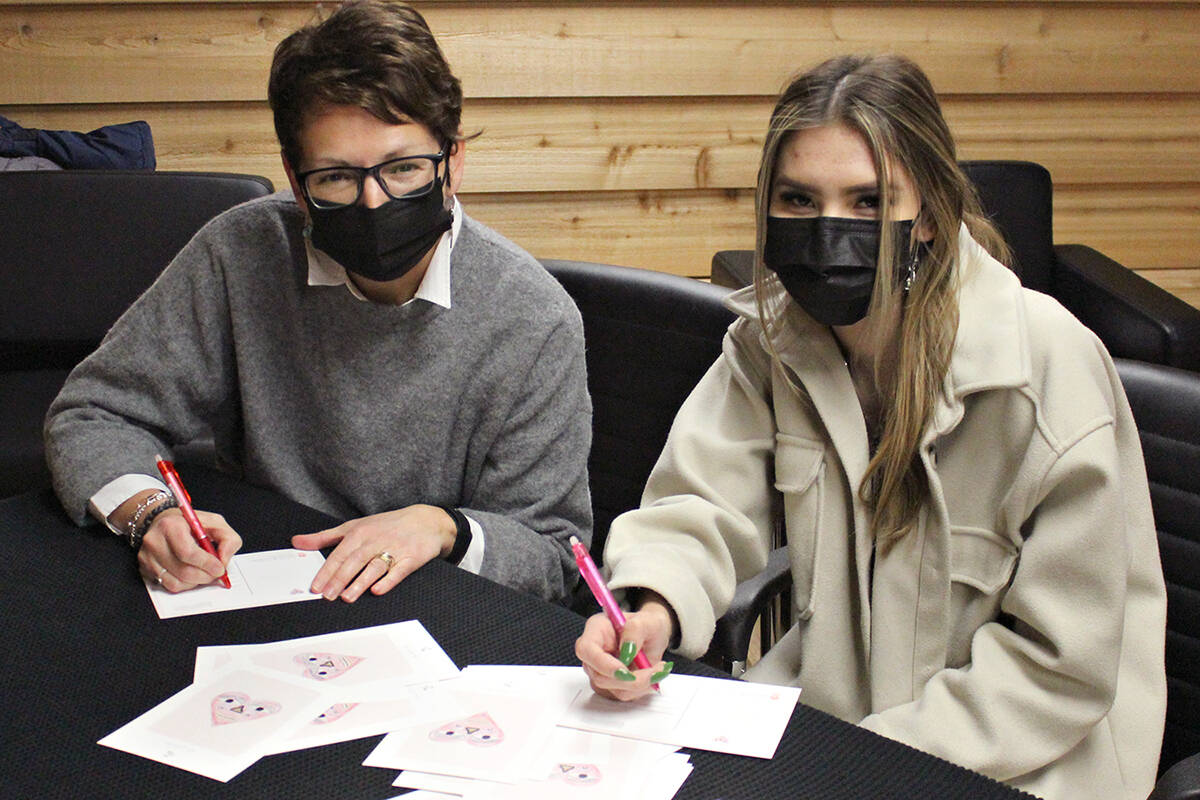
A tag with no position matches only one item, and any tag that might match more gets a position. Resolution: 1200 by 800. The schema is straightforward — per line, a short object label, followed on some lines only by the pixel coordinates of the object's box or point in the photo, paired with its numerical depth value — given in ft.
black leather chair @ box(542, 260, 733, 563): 5.98
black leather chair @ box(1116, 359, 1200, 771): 4.21
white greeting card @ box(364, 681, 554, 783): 3.26
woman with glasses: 5.10
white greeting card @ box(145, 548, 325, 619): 4.30
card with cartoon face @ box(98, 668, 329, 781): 3.35
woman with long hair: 3.89
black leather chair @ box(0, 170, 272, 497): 9.23
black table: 3.20
